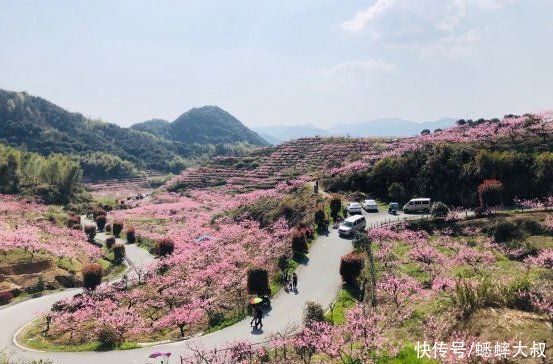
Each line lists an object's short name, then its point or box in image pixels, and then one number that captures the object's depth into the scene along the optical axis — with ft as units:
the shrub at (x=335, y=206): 168.86
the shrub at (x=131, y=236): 222.48
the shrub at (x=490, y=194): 151.41
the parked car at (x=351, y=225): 143.84
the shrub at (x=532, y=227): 122.21
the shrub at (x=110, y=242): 210.38
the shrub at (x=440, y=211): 143.74
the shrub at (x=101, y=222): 260.62
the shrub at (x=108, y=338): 88.99
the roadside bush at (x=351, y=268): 103.09
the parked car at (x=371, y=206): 177.68
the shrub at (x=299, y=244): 129.49
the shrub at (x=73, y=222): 240.12
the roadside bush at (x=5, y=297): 132.08
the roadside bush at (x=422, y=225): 139.44
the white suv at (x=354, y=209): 170.81
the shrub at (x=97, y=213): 282.89
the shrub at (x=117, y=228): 238.27
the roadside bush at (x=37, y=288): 142.92
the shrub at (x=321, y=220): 152.56
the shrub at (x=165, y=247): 171.22
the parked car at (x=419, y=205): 166.39
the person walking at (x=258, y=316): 85.81
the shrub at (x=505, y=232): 121.08
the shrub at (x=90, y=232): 225.35
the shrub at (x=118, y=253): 186.50
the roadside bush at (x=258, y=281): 103.14
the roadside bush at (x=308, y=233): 140.84
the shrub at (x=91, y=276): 132.46
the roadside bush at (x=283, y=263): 120.95
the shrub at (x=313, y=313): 79.36
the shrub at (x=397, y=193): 189.06
